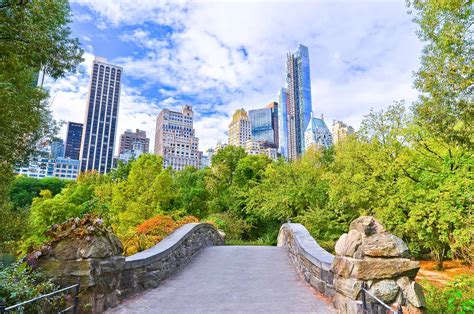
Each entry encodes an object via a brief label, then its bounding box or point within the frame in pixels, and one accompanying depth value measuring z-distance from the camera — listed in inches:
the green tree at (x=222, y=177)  966.4
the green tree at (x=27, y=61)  207.0
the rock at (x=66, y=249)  145.1
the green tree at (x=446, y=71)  289.1
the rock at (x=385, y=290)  129.3
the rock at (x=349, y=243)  142.3
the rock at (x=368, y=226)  144.8
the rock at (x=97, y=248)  145.6
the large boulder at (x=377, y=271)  128.9
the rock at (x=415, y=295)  124.2
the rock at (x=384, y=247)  135.6
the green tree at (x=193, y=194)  951.0
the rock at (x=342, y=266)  140.6
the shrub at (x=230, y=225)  658.0
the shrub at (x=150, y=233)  291.9
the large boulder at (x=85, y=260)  140.8
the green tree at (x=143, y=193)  666.2
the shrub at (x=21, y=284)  114.2
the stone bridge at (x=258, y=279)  133.1
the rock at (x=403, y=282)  130.0
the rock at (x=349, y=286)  133.1
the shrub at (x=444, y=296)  152.4
